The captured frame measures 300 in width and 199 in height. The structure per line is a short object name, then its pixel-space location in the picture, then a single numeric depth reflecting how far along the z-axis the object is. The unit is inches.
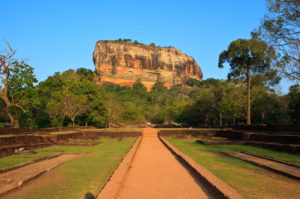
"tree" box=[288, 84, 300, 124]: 937.5
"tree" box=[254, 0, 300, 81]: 460.4
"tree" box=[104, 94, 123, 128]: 1425.9
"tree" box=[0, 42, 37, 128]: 695.1
